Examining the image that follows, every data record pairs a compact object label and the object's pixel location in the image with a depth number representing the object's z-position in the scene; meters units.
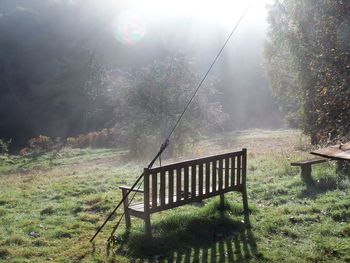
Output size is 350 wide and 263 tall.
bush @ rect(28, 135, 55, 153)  29.79
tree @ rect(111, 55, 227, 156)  21.53
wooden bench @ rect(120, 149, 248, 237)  5.48
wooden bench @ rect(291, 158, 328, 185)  8.40
